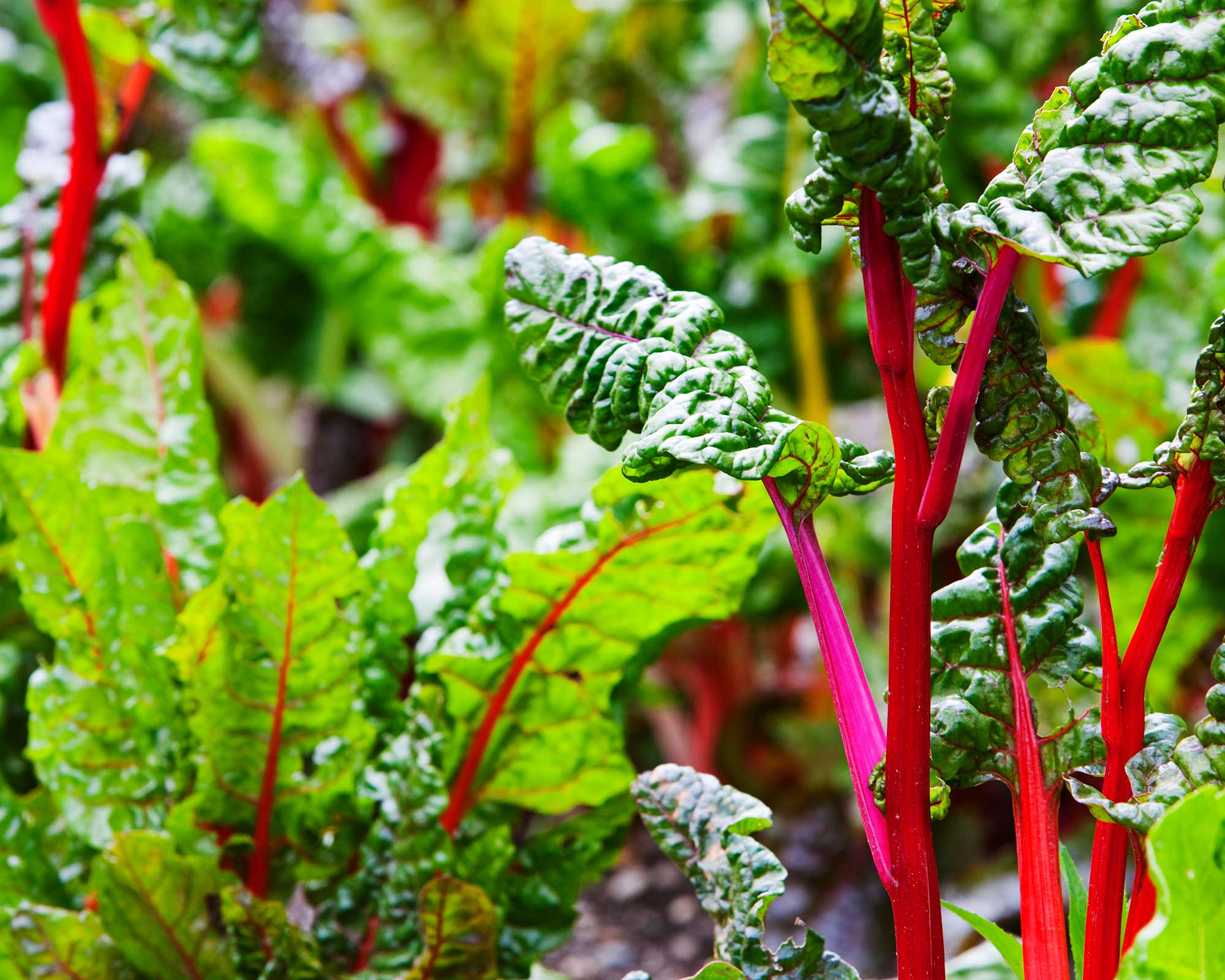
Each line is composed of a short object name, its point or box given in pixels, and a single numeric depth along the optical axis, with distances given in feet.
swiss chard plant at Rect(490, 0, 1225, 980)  5.03
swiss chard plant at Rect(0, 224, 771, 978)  5.69
